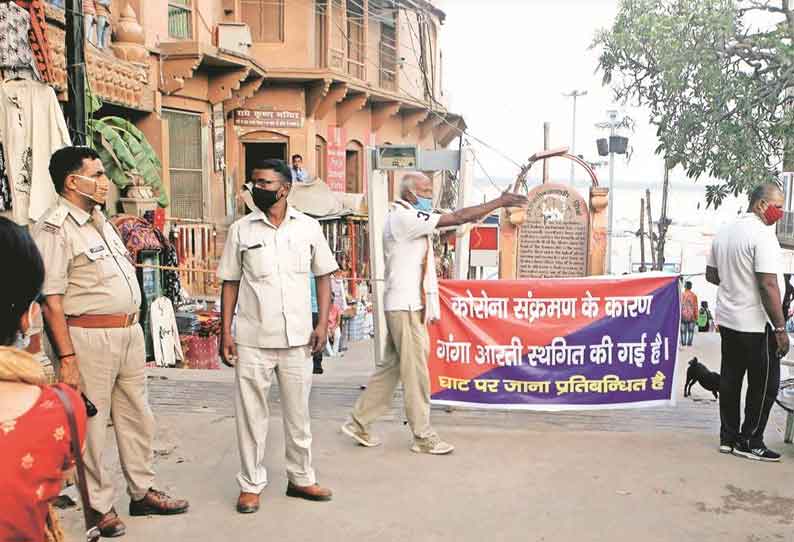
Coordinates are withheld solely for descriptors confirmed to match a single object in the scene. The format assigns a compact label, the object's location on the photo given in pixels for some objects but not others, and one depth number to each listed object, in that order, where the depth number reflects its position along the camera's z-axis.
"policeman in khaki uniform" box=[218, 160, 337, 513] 4.41
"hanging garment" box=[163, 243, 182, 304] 11.20
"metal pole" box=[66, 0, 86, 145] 6.11
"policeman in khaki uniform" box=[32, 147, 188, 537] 3.77
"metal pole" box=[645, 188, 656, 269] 31.50
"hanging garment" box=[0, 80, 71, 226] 5.84
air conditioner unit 15.97
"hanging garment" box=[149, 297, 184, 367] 10.12
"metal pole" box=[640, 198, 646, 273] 32.92
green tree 14.13
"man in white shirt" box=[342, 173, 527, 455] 5.35
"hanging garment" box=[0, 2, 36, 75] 6.02
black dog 6.64
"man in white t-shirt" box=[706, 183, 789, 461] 5.36
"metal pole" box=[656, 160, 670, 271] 28.79
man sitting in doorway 16.83
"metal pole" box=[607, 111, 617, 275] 19.34
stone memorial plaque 7.18
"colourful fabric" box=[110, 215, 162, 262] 10.24
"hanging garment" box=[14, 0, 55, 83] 6.29
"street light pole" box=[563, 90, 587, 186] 32.25
